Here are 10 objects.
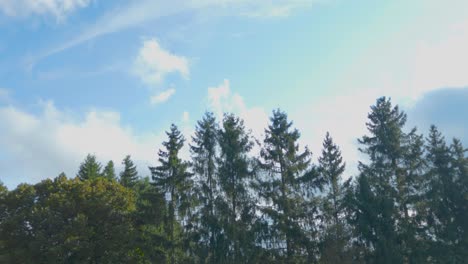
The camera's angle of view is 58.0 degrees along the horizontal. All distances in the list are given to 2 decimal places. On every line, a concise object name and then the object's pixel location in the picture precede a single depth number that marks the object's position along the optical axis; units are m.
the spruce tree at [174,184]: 35.27
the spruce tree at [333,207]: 29.61
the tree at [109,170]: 58.41
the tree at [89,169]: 53.98
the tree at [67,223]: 30.92
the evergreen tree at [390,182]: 30.95
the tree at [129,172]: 55.59
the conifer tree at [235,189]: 31.95
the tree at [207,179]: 32.81
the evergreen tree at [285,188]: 31.97
